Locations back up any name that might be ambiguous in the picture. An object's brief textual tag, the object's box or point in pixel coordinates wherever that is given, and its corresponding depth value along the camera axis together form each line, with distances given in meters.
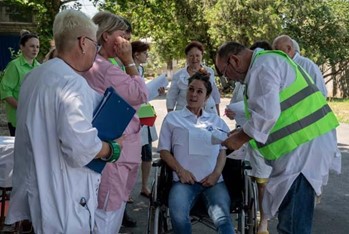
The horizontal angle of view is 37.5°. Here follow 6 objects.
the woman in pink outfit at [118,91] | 3.05
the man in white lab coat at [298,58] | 4.76
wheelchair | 3.85
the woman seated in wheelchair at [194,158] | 3.81
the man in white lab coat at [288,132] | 2.79
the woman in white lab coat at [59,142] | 2.25
